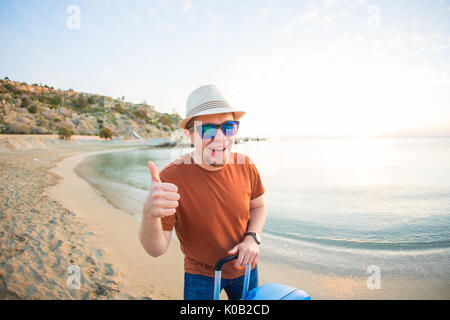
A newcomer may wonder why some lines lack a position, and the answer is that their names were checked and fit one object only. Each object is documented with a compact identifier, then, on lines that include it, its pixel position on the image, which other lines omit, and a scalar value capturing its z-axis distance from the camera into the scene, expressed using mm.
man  1622
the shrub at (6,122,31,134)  36084
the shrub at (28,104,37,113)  47375
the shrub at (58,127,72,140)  44094
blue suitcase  1415
